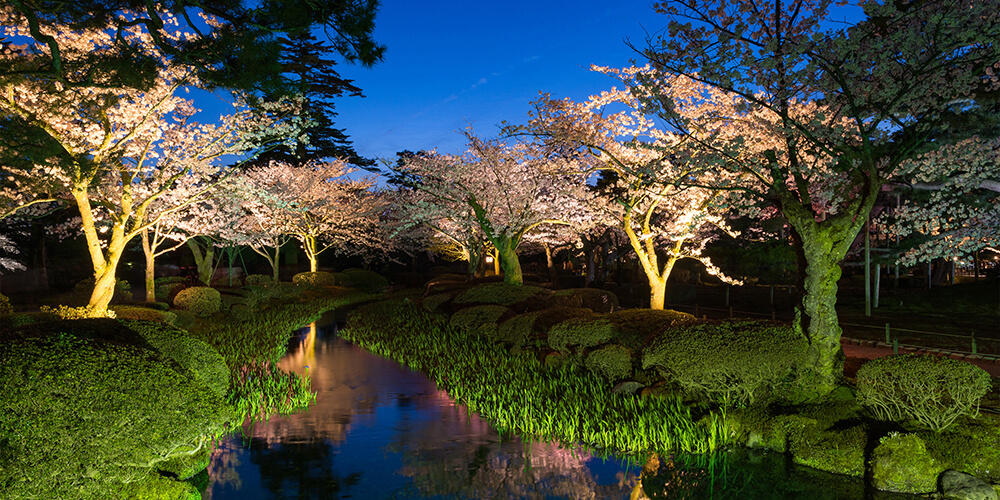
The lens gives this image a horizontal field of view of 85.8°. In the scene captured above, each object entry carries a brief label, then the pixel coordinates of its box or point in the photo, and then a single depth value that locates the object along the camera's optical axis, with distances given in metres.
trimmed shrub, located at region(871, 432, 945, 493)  5.90
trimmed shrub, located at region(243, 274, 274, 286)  32.42
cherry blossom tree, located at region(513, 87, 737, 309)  14.84
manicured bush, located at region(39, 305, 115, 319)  12.67
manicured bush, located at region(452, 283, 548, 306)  17.44
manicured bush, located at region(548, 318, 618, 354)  10.65
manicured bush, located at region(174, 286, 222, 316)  20.91
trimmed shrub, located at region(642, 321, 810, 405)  7.72
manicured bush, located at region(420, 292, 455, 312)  20.16
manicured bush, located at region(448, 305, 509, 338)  15.06
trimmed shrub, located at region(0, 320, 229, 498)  4.31
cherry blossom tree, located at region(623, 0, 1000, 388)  7.88
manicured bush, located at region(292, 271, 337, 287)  32.88
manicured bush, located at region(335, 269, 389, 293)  36.88
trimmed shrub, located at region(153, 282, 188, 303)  24.30
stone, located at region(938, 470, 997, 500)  5.58
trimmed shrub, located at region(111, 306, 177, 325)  15.48
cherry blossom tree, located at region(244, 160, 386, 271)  32.19
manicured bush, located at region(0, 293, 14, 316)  14.92
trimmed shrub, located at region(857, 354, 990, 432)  6.33
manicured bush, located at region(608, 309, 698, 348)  10.16
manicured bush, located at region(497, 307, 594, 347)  12.69
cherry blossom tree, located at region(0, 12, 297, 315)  11.66
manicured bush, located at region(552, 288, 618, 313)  16.45
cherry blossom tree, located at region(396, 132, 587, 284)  21.30
